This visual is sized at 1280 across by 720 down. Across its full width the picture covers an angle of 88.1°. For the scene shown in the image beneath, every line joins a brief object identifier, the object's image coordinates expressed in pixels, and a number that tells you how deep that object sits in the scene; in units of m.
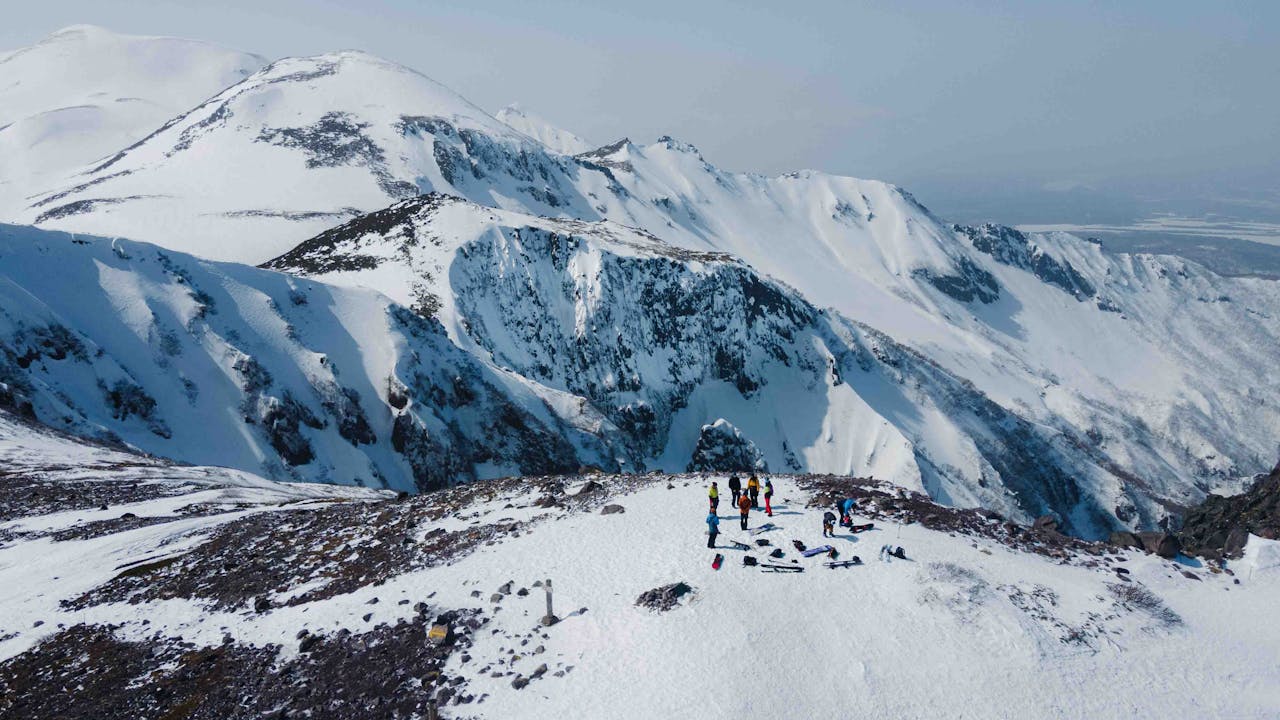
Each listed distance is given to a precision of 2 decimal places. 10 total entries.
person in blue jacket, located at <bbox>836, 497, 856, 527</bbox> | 23.45
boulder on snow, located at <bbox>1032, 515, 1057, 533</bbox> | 26.80
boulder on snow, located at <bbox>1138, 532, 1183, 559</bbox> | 24.67
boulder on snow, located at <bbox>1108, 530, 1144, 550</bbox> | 25.31
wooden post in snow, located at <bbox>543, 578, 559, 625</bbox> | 18.70
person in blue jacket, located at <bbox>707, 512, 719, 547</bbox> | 22.00
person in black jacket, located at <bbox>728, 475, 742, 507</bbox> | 25.25
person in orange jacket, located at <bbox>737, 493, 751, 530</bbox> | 23.06
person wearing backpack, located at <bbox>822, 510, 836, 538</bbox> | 22.61
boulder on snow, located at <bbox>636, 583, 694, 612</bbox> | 19.08
